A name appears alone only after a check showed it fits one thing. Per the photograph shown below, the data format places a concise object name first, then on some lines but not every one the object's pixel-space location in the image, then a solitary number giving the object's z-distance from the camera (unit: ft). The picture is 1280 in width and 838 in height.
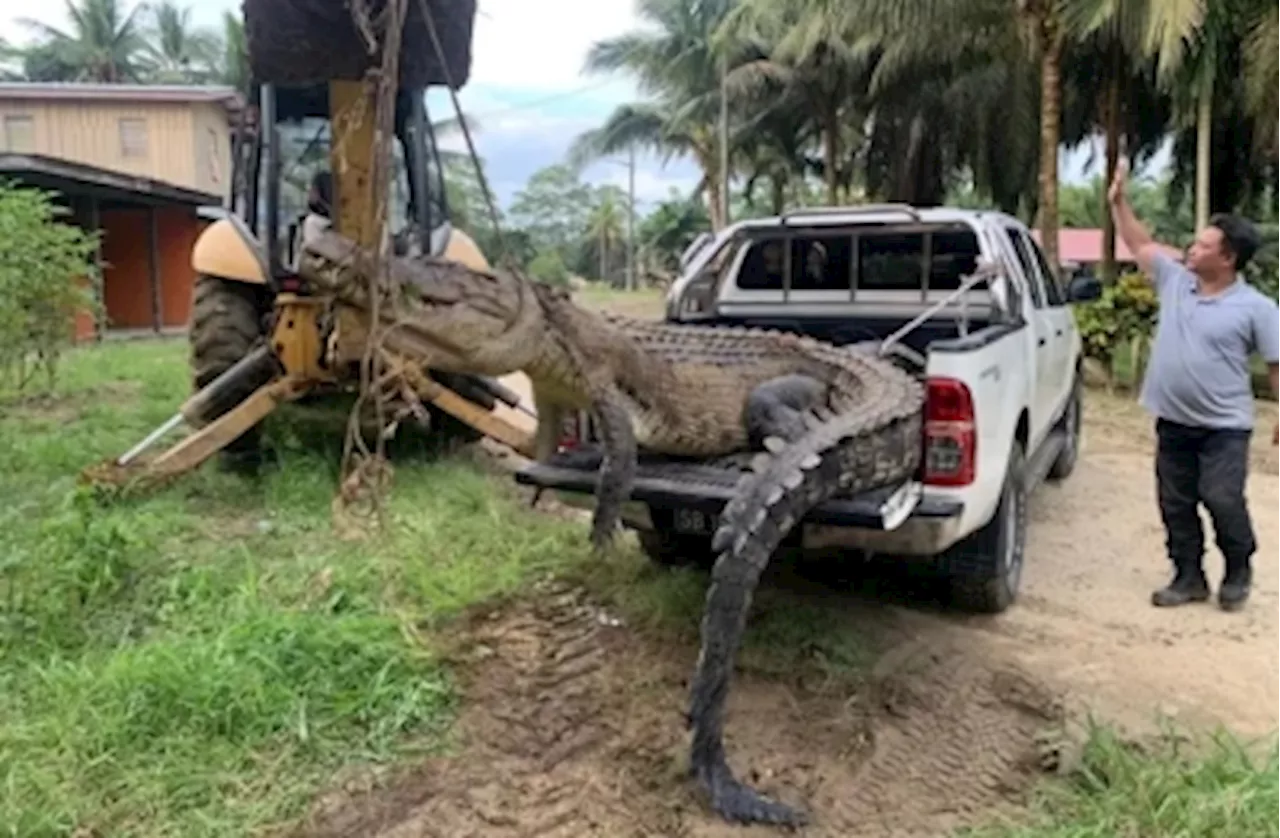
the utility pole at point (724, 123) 86.69
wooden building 65.36
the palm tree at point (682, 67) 101.65
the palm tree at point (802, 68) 77.71
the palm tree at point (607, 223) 183.21
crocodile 10.00
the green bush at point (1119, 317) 41.83
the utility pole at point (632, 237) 139.13
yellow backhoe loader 20.27
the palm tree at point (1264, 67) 45.98
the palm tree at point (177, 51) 143.64
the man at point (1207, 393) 16.63
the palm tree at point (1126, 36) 41.83
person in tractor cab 21.02
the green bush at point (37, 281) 28.04
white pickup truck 13.78
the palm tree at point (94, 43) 135.95
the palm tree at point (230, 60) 97.13
